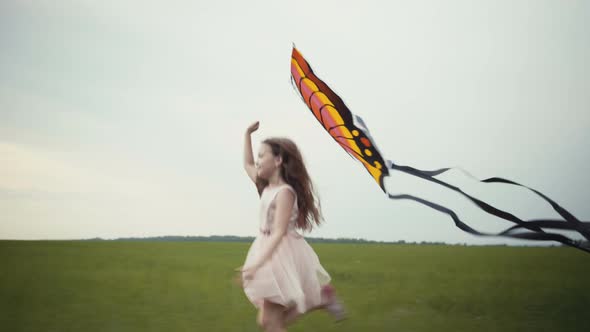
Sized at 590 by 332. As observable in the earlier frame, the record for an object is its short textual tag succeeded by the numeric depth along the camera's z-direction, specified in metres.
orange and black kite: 2.96
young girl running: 3.34
